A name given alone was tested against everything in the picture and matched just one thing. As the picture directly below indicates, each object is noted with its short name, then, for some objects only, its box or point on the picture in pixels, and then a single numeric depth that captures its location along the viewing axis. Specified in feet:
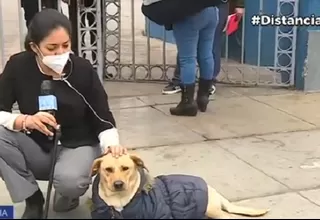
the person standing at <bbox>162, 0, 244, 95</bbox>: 20.74
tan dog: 10.39
